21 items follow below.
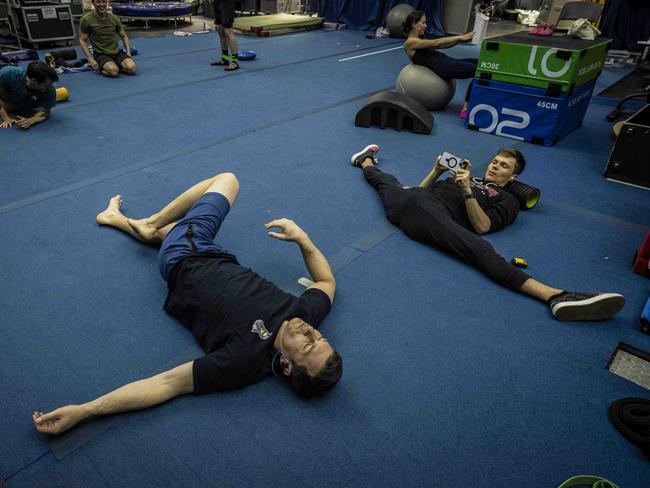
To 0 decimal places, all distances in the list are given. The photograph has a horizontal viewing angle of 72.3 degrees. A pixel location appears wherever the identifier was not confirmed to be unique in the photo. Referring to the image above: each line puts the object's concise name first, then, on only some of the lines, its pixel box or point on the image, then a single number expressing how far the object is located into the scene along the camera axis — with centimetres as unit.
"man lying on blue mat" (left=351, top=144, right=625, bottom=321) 208
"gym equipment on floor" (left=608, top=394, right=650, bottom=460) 157
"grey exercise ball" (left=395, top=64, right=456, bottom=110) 468
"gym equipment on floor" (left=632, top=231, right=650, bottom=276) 238
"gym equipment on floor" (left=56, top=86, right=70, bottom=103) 465
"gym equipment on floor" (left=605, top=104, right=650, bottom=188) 329
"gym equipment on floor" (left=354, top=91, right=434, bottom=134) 423
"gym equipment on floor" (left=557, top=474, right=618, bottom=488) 143
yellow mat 872
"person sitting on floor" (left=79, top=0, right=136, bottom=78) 558
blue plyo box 402
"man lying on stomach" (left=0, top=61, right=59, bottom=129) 387
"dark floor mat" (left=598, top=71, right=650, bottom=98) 586
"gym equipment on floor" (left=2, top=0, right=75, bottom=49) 649
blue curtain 905
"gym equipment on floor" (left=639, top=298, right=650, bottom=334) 202
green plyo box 379
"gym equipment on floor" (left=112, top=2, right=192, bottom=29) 882
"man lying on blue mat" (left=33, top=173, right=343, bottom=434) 158
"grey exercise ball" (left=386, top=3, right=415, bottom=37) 872
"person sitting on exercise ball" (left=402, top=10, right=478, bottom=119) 449
